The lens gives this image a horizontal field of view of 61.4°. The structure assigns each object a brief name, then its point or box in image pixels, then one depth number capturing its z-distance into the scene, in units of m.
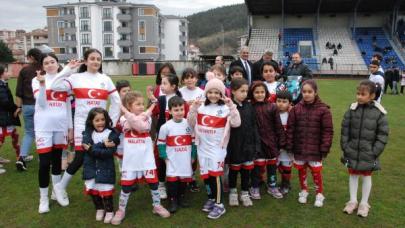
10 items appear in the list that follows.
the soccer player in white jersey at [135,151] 4.09
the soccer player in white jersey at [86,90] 4.29
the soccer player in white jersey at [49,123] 4.35
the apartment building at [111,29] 65.94
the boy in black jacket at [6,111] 6.09
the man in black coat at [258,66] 7.01
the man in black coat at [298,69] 6.47
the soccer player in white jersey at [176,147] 4.34
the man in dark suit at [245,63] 7.16
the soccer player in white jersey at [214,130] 4.22
